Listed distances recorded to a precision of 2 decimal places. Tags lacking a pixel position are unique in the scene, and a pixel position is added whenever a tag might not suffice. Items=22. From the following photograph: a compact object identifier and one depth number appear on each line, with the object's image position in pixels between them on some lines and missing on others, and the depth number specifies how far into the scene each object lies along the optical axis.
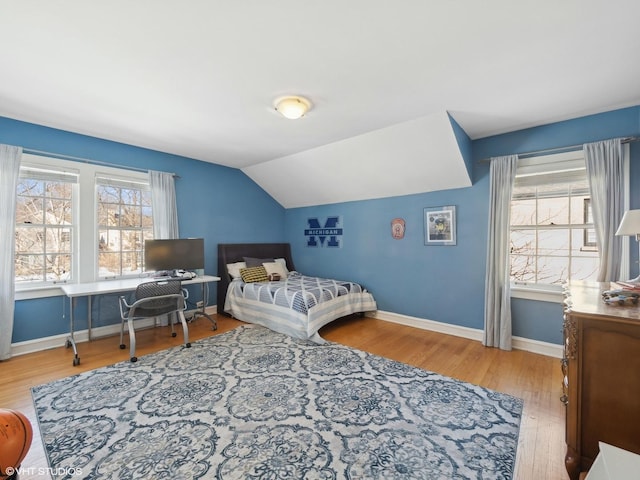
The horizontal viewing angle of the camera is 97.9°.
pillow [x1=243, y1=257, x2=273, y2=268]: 4.74
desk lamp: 1.87
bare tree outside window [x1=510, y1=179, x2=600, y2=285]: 2.96
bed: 3.44
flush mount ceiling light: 2.51
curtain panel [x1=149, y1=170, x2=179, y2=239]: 3.87
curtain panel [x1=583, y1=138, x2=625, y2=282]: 2.56
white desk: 2.79
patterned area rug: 1.53
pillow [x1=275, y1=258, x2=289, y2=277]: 4.95
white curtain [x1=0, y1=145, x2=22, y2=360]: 2.83
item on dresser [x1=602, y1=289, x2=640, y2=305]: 1.56
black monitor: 3.58
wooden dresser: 1.36
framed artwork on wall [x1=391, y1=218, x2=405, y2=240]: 4.13
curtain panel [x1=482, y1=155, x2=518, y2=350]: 3.13
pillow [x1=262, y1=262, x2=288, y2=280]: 4.68
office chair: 2.85
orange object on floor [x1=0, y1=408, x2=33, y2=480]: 1.05
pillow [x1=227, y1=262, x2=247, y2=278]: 4.52
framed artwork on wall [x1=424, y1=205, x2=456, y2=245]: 3.66
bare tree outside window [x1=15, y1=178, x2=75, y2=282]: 3.11
